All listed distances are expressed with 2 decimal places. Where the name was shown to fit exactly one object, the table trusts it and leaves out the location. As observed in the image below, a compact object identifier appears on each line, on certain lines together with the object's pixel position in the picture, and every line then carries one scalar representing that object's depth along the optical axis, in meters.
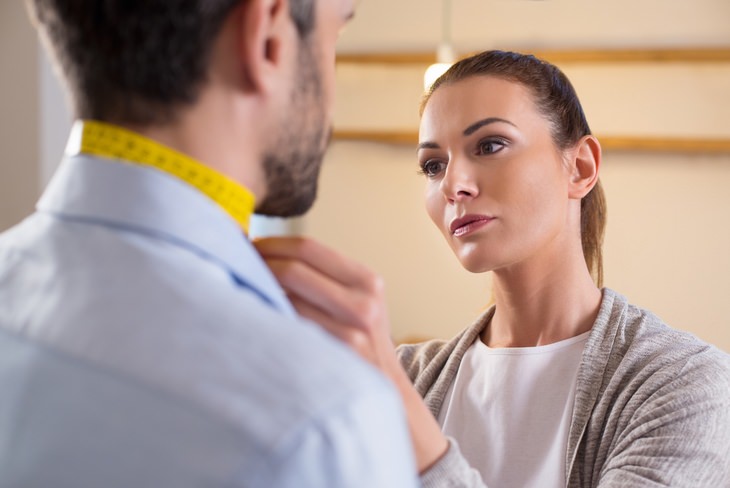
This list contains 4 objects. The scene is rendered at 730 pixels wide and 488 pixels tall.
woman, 1.43
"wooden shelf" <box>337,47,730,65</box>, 3.60
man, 0.54
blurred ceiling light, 4.01
